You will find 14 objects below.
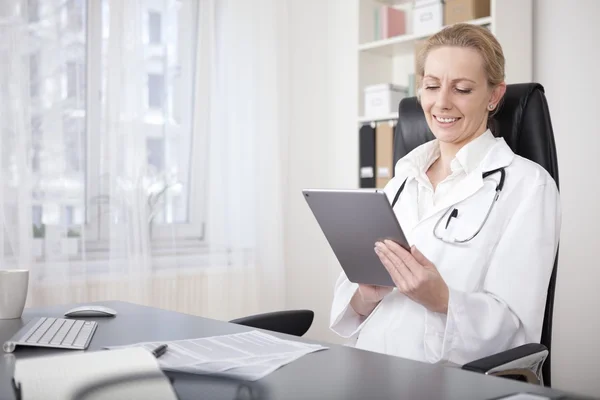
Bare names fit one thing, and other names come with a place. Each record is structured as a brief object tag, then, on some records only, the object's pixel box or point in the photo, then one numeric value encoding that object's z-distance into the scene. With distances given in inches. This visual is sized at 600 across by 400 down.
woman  55.6
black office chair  50.1
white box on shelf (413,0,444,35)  122.3
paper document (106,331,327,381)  35.3
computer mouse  56.2
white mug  56.3
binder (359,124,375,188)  133.4
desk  31.8
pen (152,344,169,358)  38.2
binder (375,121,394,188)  129.3
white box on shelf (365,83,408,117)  132.0
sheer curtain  99.6
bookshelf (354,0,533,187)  114.3
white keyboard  42.4
